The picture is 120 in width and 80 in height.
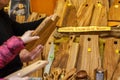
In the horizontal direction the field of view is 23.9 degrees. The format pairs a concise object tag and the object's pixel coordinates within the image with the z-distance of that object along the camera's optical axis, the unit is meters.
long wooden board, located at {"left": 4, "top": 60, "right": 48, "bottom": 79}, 1.09
